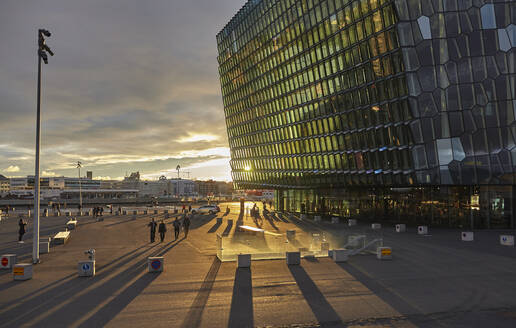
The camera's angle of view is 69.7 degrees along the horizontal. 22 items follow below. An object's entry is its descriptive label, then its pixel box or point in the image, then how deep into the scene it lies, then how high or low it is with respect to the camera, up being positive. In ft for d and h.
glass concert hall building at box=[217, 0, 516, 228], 116.98 +30.18
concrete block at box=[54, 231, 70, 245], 87.51 -7.20
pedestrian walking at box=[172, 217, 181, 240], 95.86 -6.38
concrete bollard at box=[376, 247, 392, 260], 68.80 -11.79
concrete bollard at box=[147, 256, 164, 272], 57.21 -9.40
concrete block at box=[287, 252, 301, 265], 63.62 -10.76
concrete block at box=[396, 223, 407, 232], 120.61 -12.61
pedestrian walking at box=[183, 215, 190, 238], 100.28 -6.05
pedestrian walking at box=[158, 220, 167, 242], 92.04 -6.89
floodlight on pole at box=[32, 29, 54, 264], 63.57 +13.10
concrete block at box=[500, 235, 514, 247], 86.55 -13.51
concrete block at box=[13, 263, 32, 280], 52.01 -8.47
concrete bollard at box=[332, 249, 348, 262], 66.18 -11.25
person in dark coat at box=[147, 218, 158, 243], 91.61 -6.26
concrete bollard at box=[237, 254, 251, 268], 61.59 -10.23
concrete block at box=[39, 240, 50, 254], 75.10 -7.59
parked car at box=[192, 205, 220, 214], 192.44 -4.84
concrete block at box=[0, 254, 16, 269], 59.11 -7.86
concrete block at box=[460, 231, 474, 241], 96.08 -13.18
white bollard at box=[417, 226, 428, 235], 111.86 -12.78
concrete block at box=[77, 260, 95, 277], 54.80 -9.02
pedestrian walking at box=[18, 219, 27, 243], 89.30 -4.03
